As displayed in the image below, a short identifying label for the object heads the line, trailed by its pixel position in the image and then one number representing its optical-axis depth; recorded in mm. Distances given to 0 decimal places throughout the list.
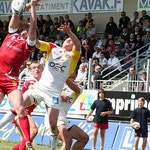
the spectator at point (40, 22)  24594
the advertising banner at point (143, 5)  23109
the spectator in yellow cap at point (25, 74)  18462
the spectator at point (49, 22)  24295
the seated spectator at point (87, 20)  23170
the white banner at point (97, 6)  24266
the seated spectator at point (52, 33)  23302
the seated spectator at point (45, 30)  23797
